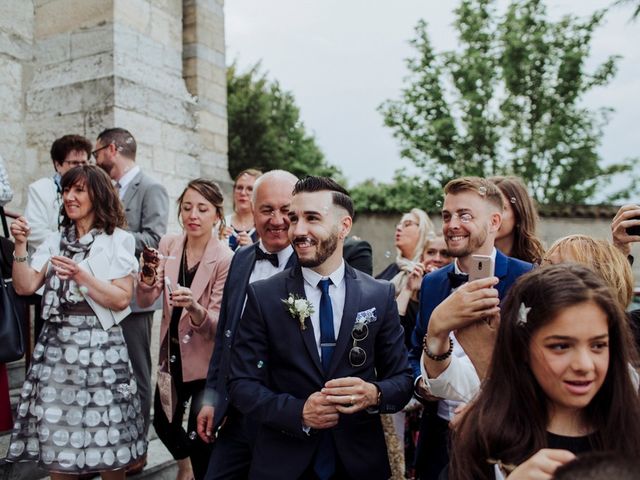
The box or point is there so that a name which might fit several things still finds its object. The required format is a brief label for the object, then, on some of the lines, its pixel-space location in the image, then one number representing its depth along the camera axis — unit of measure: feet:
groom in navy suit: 7.75
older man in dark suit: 9.55
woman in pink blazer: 11.82
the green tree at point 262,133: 79.51
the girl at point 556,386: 5.64
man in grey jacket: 14.61
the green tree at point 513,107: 57.47
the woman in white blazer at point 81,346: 10.80
